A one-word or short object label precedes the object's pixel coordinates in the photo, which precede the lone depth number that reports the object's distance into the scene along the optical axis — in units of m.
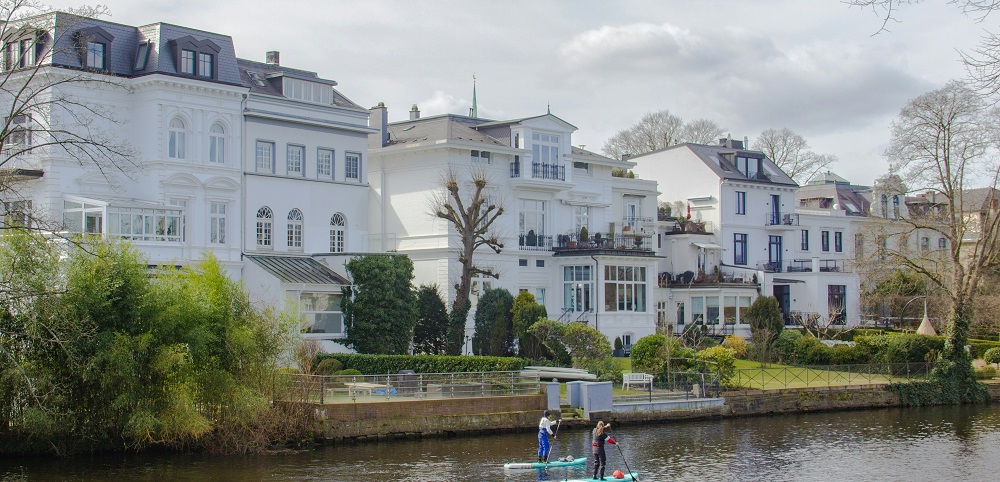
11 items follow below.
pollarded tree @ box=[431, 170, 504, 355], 46.44
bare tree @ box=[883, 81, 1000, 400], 47.19
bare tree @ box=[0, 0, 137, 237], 40.84
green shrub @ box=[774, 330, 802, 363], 52.16
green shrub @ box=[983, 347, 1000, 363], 53.34
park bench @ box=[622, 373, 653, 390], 40.31
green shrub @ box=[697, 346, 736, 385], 41.84
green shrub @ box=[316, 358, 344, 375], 39.11
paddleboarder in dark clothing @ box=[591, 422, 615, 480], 27.09
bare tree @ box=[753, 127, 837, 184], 86.25
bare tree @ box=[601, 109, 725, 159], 84.38
